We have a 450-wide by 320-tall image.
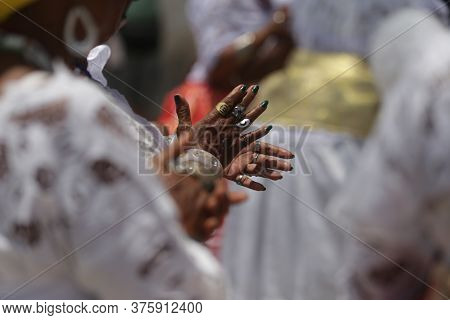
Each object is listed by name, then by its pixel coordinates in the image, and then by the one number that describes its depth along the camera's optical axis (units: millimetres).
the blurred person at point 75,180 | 3849
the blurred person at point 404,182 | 5117
